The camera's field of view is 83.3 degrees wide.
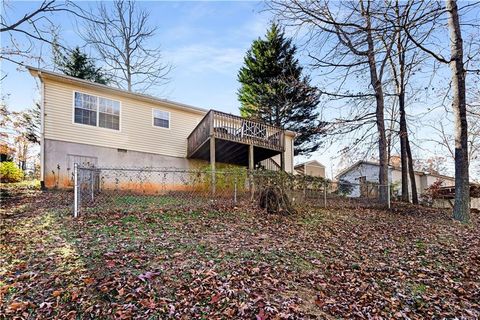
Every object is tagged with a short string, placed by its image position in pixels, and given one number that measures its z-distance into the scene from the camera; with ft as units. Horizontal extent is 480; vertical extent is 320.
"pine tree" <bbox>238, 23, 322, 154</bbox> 60.95
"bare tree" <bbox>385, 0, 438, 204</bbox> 19.22
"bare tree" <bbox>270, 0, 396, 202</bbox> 21.90
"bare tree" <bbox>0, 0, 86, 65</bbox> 22.09
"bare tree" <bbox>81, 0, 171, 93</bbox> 60.23
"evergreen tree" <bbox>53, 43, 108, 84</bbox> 54.29
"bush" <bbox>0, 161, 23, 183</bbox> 39.95
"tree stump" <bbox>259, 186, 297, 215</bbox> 23.97
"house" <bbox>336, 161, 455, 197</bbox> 71.46
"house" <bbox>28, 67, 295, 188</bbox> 32.45
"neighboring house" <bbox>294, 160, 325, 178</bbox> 70.98
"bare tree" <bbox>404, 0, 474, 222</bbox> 24.75
